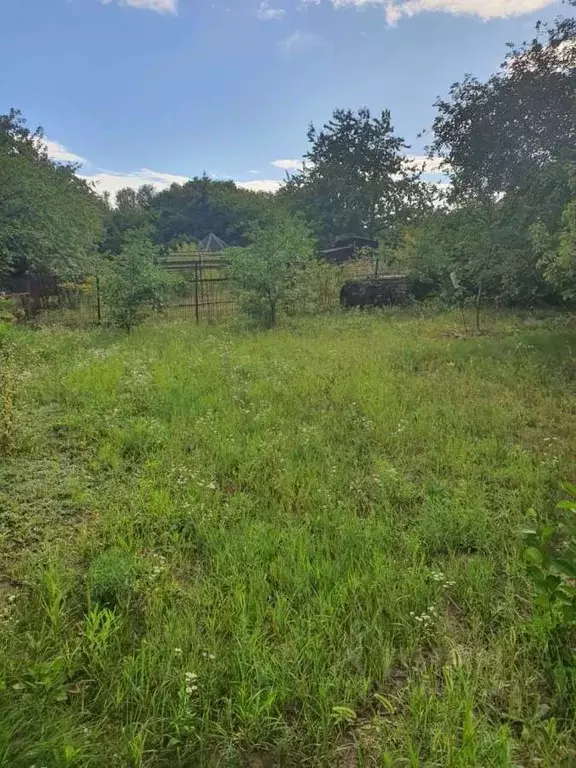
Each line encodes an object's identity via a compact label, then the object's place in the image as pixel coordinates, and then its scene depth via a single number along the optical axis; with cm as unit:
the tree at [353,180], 3284
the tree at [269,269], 1067
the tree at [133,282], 966
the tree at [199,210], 4247
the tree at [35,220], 1148
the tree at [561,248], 636
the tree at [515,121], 942
